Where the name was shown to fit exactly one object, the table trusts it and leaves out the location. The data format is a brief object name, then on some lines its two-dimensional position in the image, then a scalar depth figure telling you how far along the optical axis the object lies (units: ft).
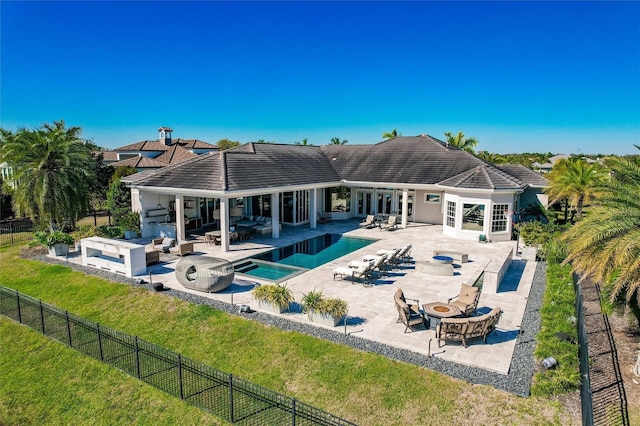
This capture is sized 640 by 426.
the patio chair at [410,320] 39.22
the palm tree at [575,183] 86.79
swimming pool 59.82
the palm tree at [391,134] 197.20
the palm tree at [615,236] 31.42
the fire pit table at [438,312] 39.45
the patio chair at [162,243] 71.71
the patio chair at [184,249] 66.28
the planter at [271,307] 43.86
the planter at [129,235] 79.02
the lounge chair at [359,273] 53.31
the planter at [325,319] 40.47
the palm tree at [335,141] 270.87
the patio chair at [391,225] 92.17
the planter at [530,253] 65.98
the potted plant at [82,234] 73.12
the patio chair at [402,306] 40.03
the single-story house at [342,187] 76.61
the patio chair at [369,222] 95.27
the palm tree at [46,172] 71.92
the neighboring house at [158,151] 144.25
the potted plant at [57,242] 66.64
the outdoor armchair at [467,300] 40.65
